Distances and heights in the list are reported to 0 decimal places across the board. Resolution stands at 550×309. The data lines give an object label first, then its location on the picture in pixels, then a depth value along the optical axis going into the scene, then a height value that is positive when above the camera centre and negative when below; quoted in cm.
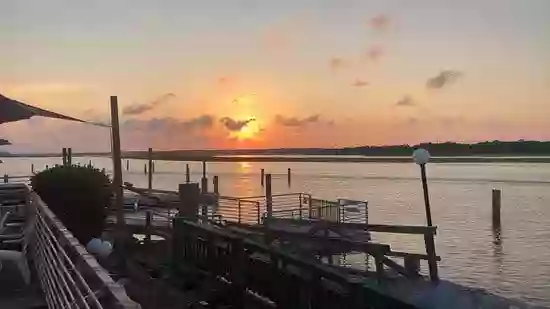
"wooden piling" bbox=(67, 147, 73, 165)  2956 +16
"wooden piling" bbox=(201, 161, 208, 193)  4396 -193
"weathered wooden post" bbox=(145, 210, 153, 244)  1812 -193
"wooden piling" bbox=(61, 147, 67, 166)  3193 +22
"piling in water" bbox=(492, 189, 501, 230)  3856 -328
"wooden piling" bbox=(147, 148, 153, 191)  4522 +0
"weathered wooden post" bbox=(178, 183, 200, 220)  1436 -94
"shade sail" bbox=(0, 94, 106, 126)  1160 +83
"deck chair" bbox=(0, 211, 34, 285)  911 -130
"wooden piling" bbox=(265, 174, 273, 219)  2234 -195
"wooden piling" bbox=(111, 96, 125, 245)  1479 -34
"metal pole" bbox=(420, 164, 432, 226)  1650 -93
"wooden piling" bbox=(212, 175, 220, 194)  4966 -217
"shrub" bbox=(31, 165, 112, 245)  1262 -74
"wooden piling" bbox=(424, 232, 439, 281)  1441 -221
